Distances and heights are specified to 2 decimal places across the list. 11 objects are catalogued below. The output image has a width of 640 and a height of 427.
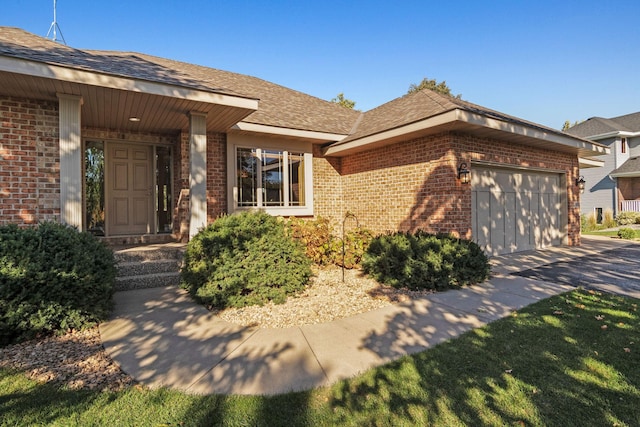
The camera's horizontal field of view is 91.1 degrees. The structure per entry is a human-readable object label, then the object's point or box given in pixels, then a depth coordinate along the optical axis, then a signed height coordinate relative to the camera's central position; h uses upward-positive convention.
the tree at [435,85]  27.08 +11.17
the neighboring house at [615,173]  20.41 +2.56
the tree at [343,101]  29.86 +10.91
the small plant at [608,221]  17.80 -0.56
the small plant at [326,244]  6.91 -0.66
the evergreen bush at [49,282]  3.36 -0.73
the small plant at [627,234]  12.21 -0.90
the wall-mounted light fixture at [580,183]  10.23 +0.94
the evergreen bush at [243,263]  4.57 -0.73
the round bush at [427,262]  5.36 -0.88
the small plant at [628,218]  18.53 -0.42
